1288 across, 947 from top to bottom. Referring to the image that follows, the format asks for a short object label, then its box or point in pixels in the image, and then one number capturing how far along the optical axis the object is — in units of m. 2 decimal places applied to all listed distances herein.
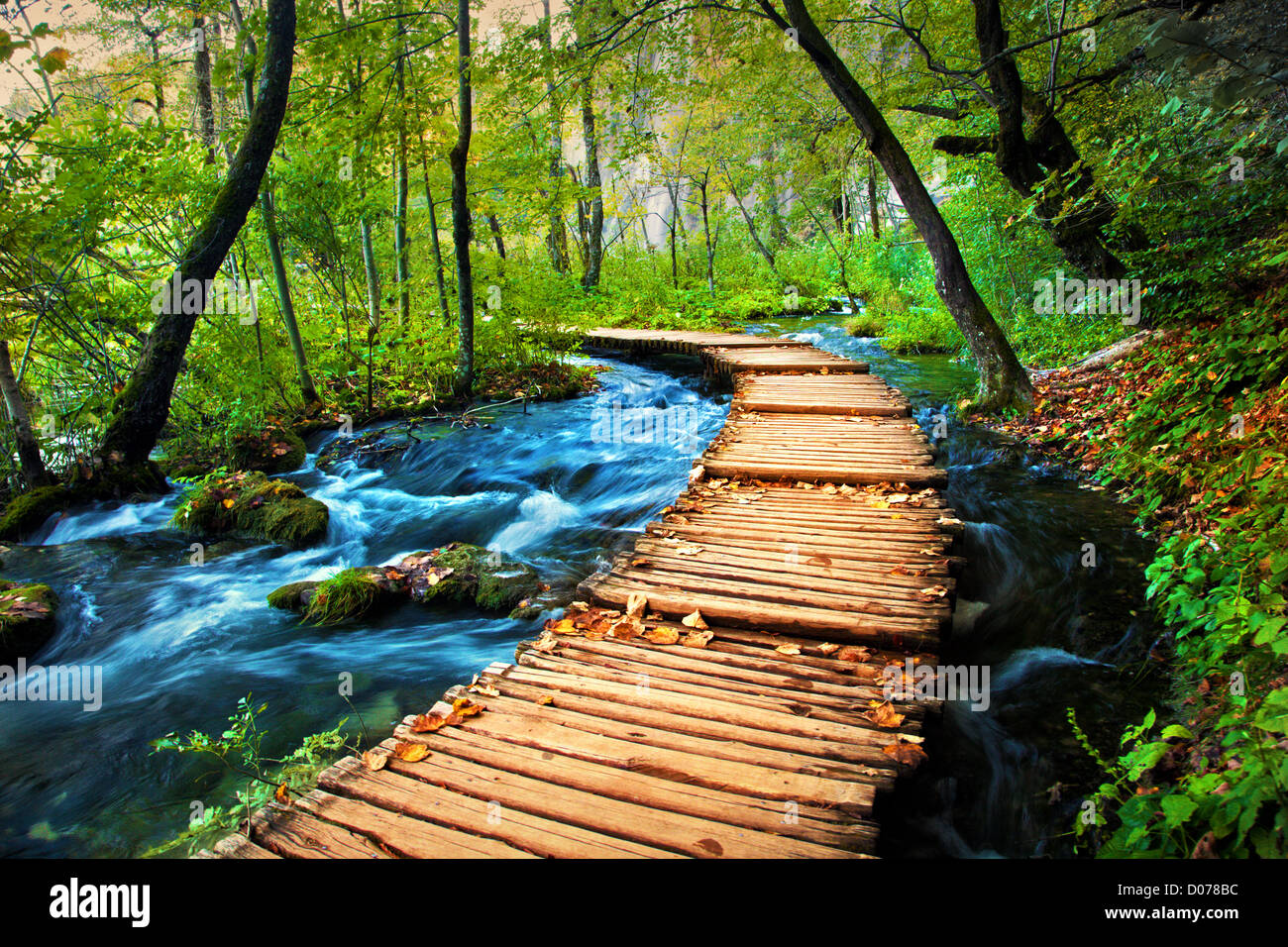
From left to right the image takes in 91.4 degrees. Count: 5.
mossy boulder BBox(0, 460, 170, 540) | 6.97
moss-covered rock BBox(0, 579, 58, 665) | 4.82
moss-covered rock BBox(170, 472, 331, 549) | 6.85
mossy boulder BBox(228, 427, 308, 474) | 8.91
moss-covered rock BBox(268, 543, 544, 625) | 5.30
